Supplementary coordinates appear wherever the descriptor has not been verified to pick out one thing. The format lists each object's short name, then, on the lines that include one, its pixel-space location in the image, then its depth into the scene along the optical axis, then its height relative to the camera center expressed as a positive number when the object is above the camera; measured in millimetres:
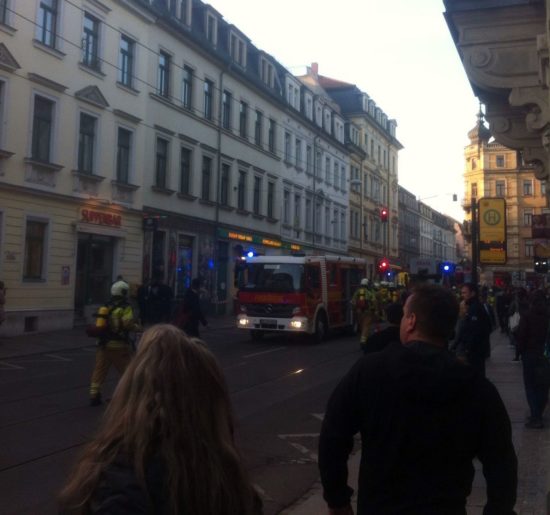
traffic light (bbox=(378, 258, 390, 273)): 36969 +1600
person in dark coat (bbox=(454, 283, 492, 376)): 9750 -449
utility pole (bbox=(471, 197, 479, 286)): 14341 +1124
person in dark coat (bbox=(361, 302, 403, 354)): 6406 -324
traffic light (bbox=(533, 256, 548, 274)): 23034 +1141
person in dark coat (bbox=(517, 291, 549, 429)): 9141 -684
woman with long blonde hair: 1827 -408
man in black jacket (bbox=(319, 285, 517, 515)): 2893 -558
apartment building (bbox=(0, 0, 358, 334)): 22484 +5495
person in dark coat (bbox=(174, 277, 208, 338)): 15617 -466
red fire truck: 21828 -58
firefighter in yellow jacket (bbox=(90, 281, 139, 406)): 10477 -623
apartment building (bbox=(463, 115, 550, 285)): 61250 +9535
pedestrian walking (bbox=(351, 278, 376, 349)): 19366 -274
